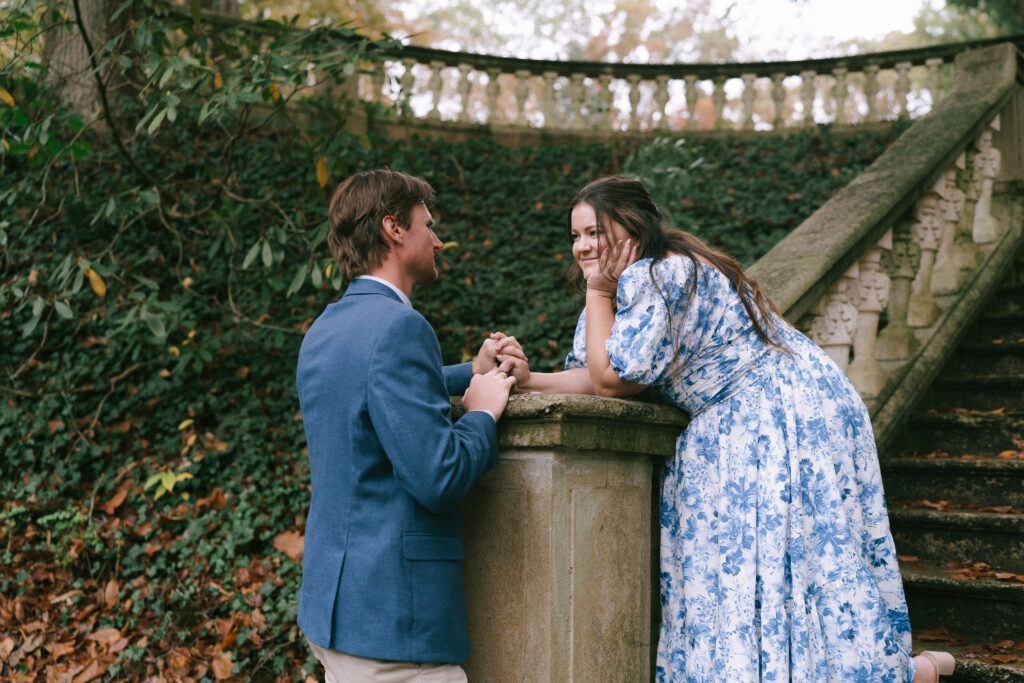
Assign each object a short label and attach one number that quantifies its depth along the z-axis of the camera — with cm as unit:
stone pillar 193
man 180
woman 212
